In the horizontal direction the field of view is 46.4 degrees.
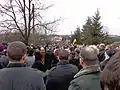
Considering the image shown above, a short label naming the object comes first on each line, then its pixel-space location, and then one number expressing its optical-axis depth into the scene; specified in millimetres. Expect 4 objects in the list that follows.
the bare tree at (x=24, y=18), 11192
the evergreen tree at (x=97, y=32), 23211
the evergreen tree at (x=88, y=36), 23380
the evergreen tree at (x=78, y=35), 27538
